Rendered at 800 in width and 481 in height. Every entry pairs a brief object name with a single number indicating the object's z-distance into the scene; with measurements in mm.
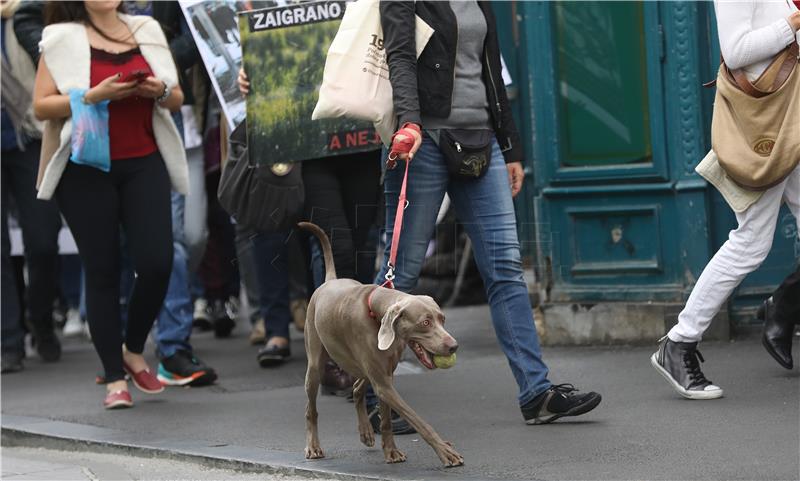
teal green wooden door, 14984
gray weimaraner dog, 9391
